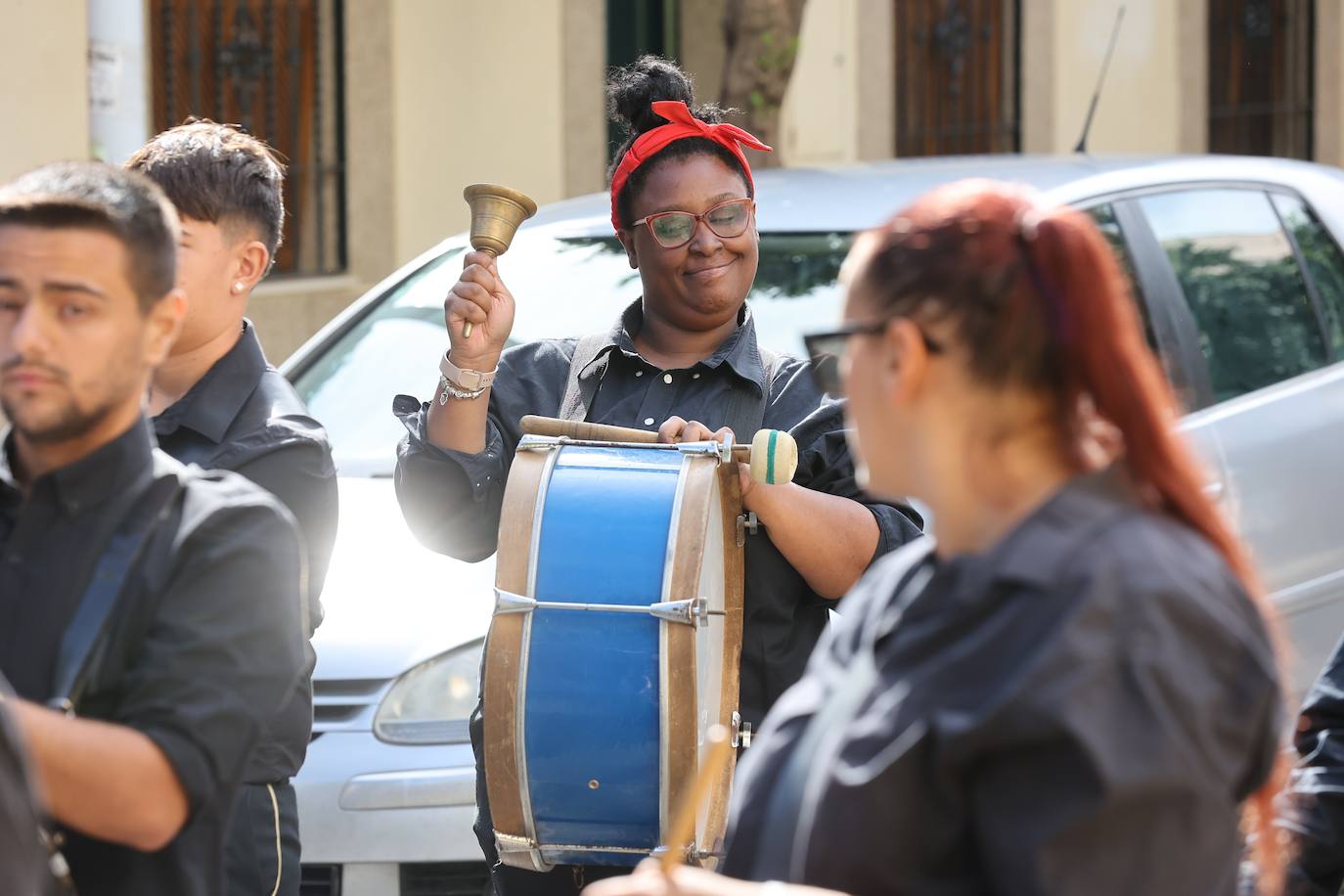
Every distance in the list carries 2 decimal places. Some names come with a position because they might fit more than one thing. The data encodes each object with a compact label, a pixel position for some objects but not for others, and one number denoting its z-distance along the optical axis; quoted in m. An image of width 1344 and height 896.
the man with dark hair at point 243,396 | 5.58
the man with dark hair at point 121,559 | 4.02
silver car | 8.02
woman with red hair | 3.25
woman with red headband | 6.16
